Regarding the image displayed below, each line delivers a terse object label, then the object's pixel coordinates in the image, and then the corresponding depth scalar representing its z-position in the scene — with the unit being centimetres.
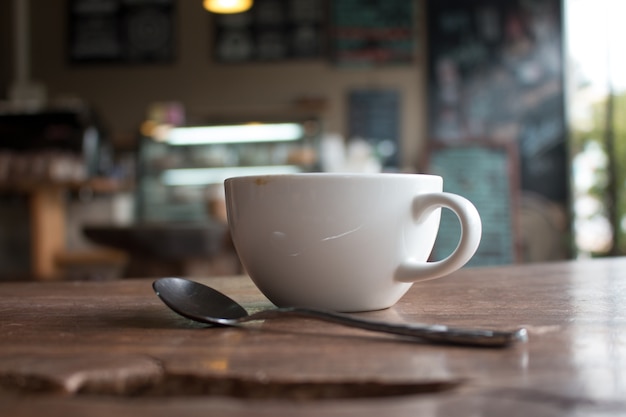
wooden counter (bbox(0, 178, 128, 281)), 346
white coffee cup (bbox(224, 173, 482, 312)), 46
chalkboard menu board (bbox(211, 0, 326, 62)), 477
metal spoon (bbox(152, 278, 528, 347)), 35
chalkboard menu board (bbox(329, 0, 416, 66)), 472
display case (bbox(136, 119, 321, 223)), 393
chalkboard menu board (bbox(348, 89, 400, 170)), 469
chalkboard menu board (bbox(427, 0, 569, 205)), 468
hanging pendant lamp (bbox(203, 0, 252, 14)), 376
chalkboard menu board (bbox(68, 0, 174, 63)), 486
